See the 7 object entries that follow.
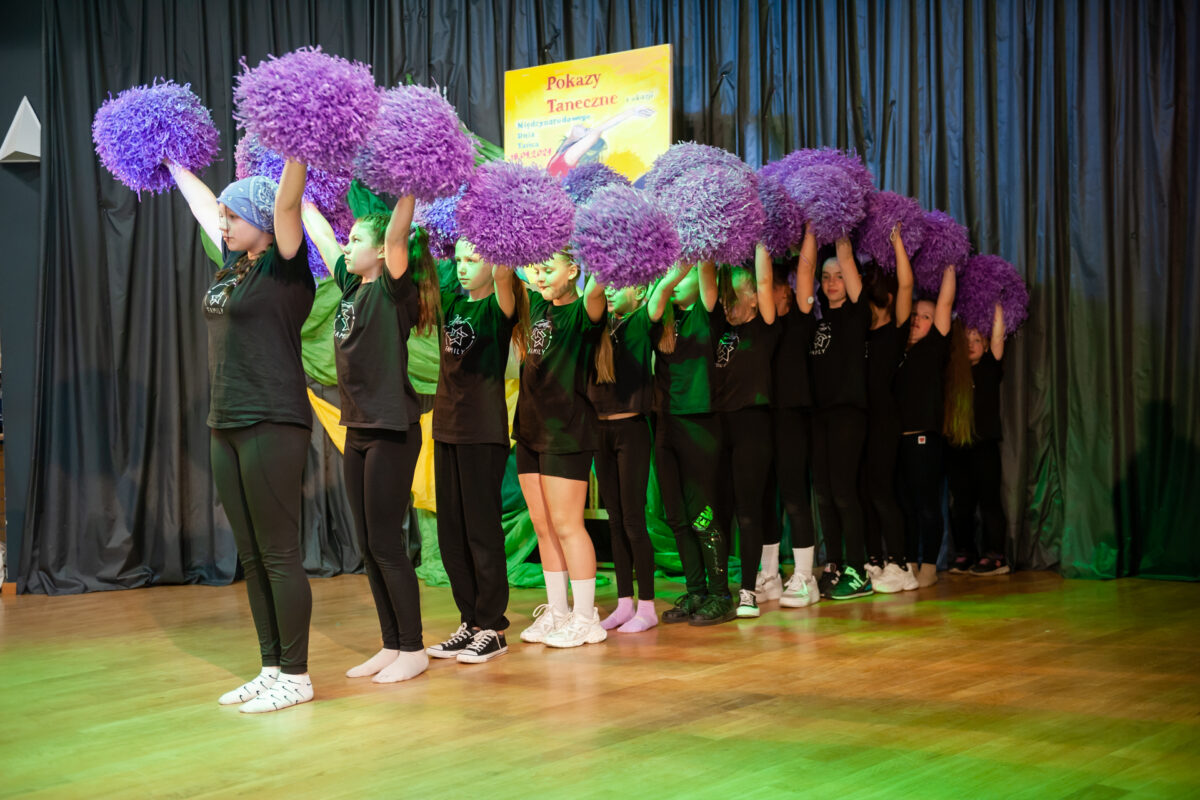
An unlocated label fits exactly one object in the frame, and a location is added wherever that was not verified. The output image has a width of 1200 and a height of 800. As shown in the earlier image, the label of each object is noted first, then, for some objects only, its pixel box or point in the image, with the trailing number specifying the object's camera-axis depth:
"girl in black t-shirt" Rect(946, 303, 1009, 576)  5.20
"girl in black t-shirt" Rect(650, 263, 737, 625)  4.20
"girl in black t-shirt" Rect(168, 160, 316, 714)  2.99
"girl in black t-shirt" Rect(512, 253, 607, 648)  3.80
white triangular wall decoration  5.79
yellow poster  5.42
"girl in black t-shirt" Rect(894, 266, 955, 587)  5.01
